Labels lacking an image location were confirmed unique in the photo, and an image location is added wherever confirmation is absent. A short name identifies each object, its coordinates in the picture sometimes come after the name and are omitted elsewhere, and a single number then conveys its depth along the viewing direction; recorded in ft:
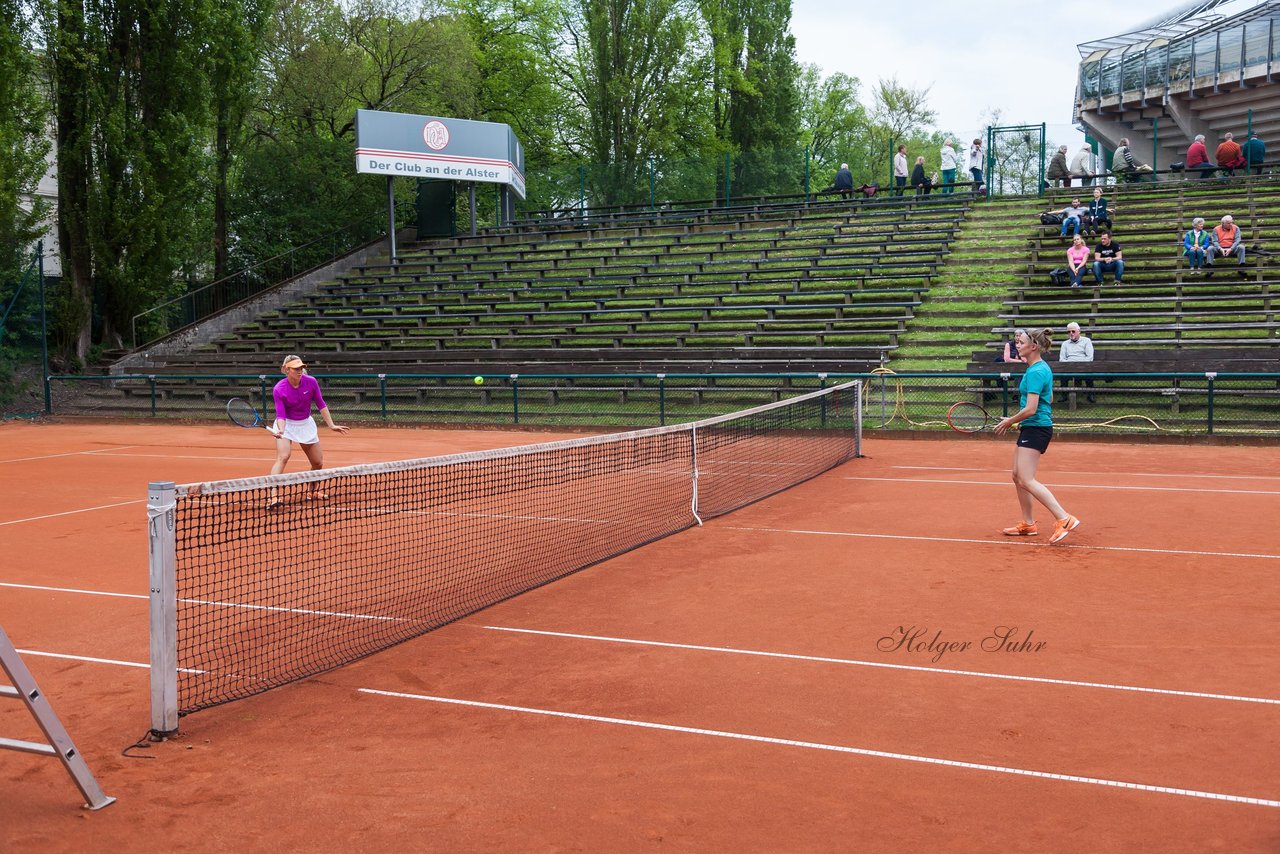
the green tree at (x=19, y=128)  87.04
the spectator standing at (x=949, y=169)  107.56
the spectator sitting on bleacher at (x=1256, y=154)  99.30
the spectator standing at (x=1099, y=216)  88.63
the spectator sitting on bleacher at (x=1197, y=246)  78.33
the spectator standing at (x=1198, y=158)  99.25
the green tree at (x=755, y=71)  160.56
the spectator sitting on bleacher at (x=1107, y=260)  79.51
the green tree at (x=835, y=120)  200.23
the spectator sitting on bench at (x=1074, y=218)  88.79
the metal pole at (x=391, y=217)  110.93
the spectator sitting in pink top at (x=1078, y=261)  80.69
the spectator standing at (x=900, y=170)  107.76
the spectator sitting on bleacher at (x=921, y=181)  107.96
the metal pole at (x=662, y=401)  71.20
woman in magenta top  40.63
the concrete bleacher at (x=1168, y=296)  67.21
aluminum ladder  14.23
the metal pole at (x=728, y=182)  119.24
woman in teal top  32.32
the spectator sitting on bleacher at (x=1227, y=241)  78.28
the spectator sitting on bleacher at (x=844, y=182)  109.40
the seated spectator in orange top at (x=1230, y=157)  98.43
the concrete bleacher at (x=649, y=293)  84.48
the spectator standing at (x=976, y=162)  105.60
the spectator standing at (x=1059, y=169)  100.48
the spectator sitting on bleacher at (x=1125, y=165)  101.04
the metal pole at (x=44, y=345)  91.45
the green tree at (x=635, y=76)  139.23
